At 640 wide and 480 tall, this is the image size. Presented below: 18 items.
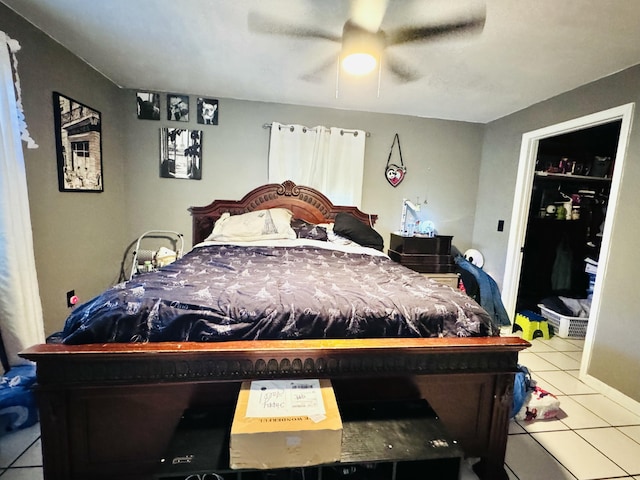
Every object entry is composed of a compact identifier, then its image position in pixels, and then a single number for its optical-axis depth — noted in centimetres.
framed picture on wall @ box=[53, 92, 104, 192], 232
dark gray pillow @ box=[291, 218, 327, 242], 302
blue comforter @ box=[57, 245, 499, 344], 123
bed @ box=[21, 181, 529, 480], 115
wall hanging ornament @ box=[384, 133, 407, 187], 359
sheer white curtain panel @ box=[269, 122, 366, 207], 334
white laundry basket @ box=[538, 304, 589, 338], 307
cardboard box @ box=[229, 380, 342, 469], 100
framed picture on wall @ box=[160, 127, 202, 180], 322
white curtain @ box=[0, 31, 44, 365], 174
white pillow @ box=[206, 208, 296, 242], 292
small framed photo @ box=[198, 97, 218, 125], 322
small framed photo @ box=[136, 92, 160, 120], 313
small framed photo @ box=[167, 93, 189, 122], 316
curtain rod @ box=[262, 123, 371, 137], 332
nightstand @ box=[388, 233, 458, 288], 328
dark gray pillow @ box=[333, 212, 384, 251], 306
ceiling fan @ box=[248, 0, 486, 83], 166
